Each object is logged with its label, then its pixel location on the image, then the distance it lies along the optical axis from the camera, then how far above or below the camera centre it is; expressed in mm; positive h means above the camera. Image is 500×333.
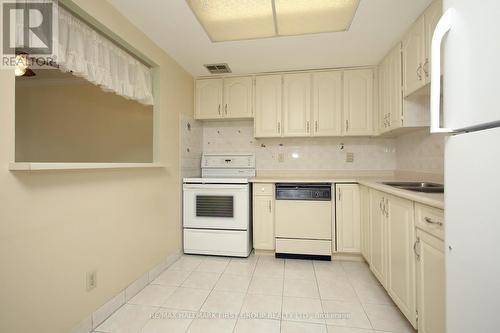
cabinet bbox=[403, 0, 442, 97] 1662 +923
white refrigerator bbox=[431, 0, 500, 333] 591 +32
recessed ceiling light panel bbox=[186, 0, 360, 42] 1747 +1200
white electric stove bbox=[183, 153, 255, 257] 2699 -563
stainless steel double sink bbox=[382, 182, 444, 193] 1860 -162
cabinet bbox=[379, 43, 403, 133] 2203 +765
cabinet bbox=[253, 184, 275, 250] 2740 -574
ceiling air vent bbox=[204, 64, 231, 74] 2770 +1203
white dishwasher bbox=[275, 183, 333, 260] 2617 -591
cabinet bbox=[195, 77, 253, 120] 3066 +910
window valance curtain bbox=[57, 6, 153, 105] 1420 +757
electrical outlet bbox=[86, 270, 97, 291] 1504 -722
